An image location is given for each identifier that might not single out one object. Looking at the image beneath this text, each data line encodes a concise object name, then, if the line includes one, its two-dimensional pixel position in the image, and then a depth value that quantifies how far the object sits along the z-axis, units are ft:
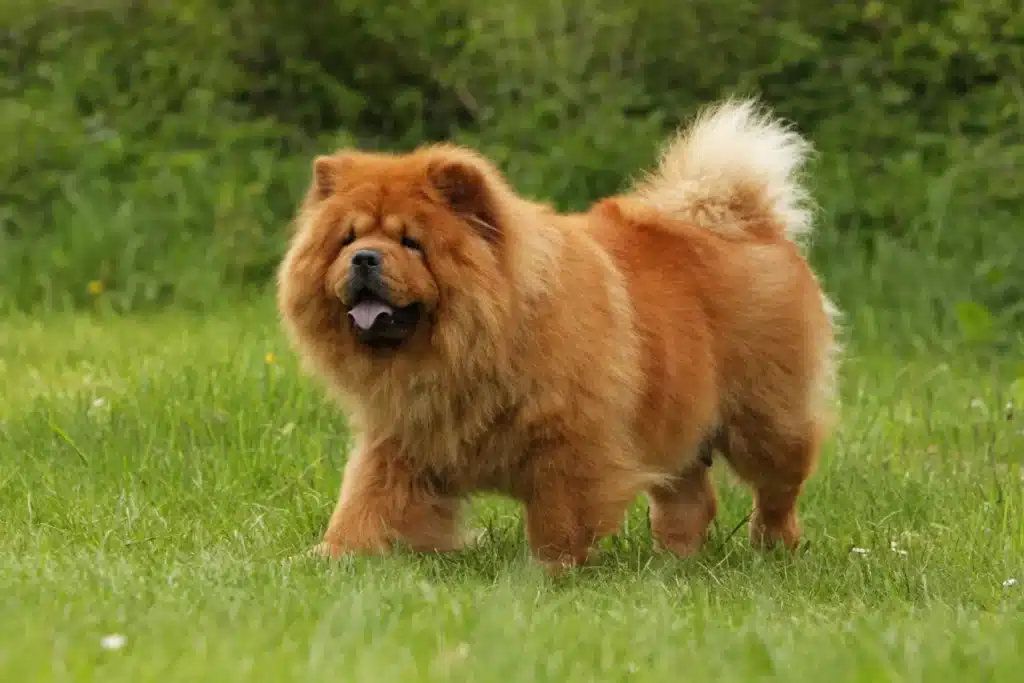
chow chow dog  28.81
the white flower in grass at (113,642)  18.93
